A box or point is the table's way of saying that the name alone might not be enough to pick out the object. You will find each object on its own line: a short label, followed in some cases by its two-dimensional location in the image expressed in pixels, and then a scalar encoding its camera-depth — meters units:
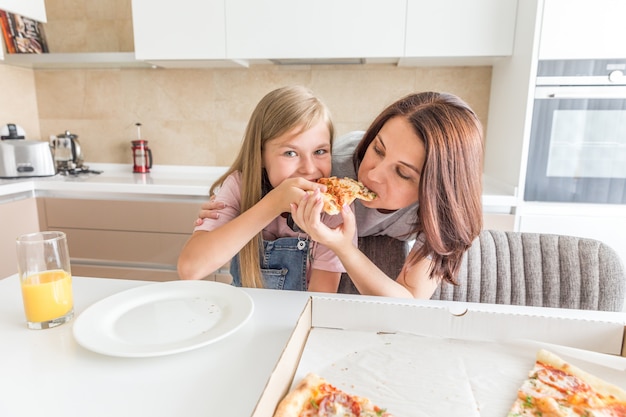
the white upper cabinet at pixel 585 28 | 1.66
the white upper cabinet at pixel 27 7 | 1.21
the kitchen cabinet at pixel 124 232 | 2.12
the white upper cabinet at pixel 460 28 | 1.89
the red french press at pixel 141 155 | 2.50
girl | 0.95
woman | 0.88
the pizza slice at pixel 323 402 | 0.55
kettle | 2.45
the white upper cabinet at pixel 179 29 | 2.05
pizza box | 0.61
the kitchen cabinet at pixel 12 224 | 2.04
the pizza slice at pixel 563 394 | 0.58
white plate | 0.58
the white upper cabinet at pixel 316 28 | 1.95
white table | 0.48
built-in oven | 1.72
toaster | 2.15
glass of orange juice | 0.63
